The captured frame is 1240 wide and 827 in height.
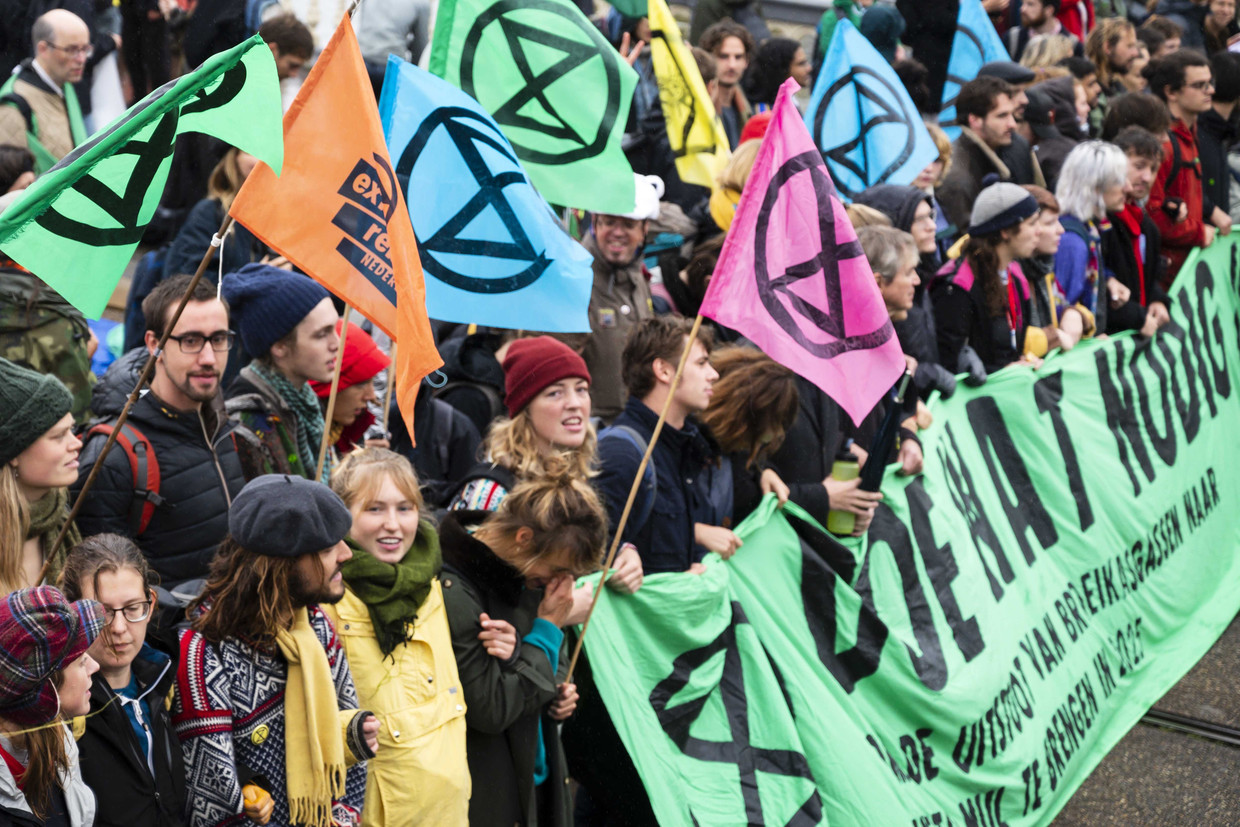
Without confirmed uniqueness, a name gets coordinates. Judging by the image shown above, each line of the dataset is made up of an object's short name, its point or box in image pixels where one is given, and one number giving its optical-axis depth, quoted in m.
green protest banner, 8.90
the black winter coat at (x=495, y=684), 7.43
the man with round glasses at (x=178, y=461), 7.55
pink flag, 8.31
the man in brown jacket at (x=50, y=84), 13.29
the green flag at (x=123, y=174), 5.56
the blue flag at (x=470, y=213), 8.62
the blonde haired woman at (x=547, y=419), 8.51
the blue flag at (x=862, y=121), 14.93
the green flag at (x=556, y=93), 10.20
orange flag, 6.94
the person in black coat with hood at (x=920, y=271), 12.32
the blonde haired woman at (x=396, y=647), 7.03
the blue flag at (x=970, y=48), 21.09
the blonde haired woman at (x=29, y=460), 6.43
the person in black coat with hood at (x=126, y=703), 5.80
